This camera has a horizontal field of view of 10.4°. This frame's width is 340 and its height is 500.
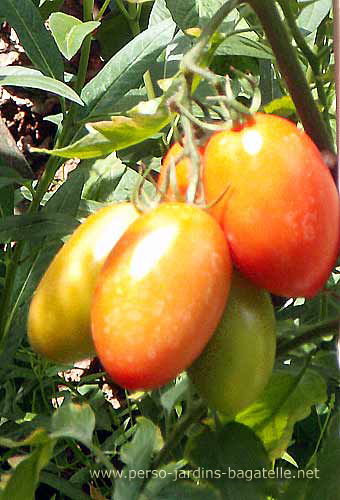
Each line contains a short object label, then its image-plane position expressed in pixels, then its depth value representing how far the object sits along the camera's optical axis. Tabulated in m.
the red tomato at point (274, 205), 0.69
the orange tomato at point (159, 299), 0.67
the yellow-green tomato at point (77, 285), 0.72
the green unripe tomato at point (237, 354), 0.70
